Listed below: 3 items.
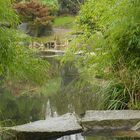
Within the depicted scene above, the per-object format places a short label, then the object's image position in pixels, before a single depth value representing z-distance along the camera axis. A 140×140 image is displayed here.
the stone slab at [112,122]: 7.99
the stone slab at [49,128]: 7.15
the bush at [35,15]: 30.13
